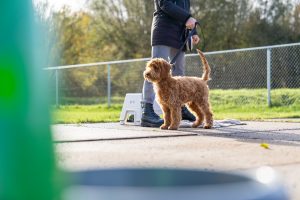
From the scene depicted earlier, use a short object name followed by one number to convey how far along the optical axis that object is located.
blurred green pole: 0.93
